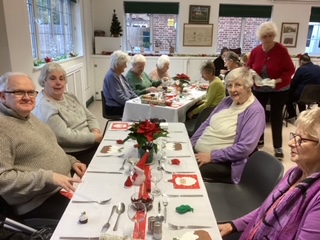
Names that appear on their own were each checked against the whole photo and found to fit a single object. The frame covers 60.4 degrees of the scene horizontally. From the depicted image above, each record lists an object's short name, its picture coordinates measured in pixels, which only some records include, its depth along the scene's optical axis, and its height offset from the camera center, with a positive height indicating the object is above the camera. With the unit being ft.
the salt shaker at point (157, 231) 3.31 -2.19
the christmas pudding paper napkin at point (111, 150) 5.75 -2.24
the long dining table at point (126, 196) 3.44 -2.25
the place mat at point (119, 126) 7.46 -2.23
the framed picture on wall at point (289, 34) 20.74 +0.92
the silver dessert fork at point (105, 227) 3.45 -2.26
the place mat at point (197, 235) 3.32 -2.25
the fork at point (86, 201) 4.06 -2.27
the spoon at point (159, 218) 3.62 -2.24
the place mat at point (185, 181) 4.50 -2.24
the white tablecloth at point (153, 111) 10.01 -2.44
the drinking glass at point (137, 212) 3.58 -2.19
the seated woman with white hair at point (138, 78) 13.12 -1.67
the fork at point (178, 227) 3.49 -2.25
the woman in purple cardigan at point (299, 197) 3.04 -1.75
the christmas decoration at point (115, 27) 19.38 +1.07
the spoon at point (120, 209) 3.79 -2.24
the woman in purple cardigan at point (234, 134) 6.49 -2.12
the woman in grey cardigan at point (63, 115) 6.77 -1.83
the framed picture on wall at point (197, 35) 20.53 +0.70
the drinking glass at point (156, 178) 4.27 -2.18
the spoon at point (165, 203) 3.78 -2.24
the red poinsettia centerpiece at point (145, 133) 4.90 -1.55
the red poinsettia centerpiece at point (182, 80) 13.91 -1.87
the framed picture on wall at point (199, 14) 20.13 +2.17
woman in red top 10.23 -0.97
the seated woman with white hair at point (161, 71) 15.26 -1.52
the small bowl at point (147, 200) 3.88 -2.18
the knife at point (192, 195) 4.24 -2.24
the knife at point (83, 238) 3.31 -2.28
